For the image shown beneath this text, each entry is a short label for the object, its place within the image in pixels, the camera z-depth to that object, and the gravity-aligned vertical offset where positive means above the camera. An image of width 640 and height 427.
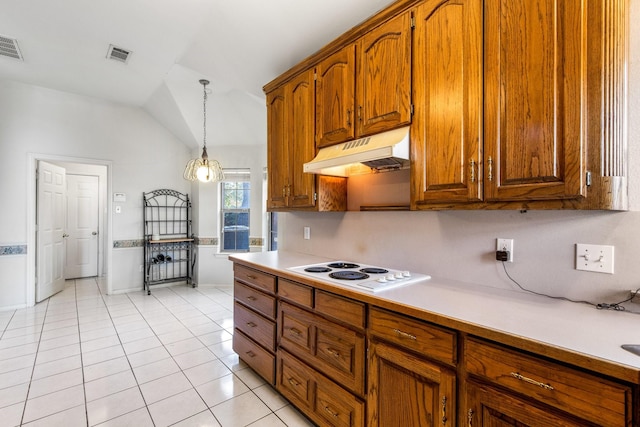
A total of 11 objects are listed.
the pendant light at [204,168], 4.22 +0.68
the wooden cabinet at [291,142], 2.34 +0.60
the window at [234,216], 5.35 -0.06
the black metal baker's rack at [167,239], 5.07 -0.46
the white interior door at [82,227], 5.74 -0.29
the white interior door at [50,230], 4.29 -0.28
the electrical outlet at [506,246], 1.52 -0.16
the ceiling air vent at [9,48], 3.04 +1.76
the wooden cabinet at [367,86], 1.67 +0.82
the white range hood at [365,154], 1.61 +0.35
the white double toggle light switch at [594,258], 1.24 -0.19
